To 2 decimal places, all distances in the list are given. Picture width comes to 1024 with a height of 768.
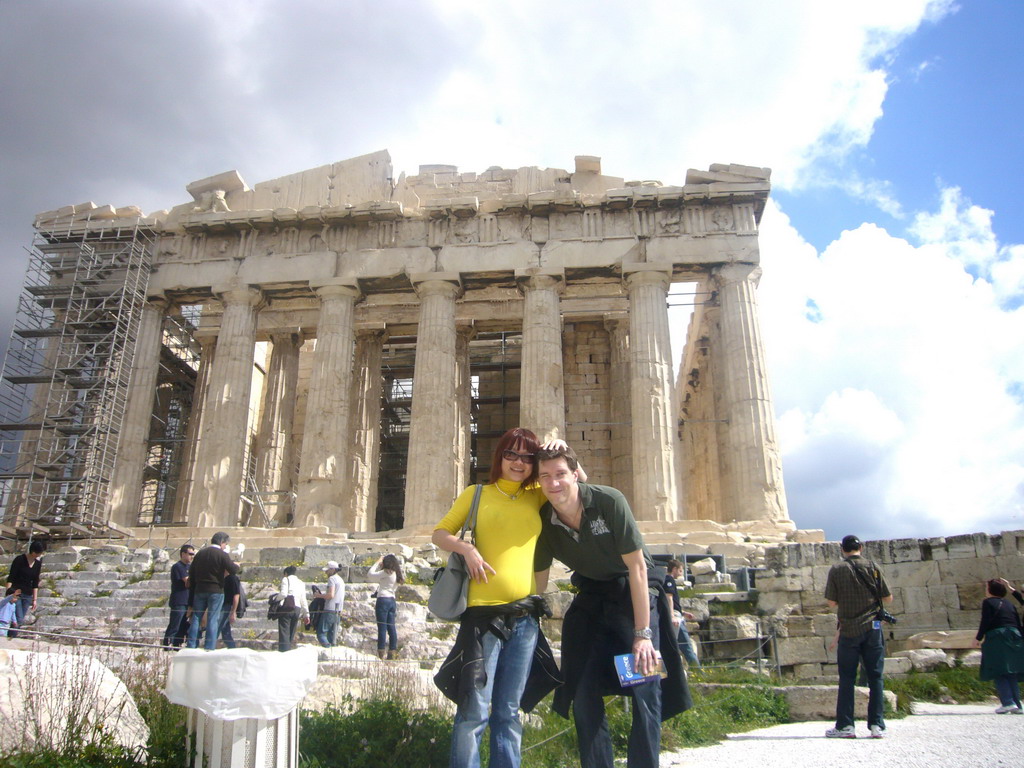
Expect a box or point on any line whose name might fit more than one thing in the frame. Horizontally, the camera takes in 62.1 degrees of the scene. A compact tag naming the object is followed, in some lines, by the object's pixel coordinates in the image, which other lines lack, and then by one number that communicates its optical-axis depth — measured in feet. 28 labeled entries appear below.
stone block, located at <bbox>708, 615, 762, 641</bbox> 35.78
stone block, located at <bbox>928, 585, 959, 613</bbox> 39.60
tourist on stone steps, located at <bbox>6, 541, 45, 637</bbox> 37.24
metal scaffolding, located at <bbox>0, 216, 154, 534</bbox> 69.10
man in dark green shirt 13.67
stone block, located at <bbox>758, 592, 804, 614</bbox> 37.65
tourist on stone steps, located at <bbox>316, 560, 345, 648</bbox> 35.68
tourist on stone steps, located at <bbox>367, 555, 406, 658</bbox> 35.35
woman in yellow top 13.33
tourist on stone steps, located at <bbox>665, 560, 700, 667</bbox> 30.91
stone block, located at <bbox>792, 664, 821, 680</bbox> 34.14
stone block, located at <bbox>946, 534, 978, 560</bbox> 39.55
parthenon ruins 68.44
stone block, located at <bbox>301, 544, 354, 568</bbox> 50.16
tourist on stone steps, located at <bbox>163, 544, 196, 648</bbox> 33.14
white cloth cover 13.64
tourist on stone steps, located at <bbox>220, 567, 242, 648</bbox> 32.91
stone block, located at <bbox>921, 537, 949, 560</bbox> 40.52
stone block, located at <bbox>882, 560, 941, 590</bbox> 40.60
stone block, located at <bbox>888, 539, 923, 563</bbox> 41.34
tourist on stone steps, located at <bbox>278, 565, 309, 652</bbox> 33.17
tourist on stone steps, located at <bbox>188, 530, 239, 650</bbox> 32.07
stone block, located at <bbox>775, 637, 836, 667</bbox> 34.65
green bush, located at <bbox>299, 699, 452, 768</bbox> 16.38
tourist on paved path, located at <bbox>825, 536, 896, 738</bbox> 21.77
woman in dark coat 25.45
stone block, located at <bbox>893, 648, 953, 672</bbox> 31.35
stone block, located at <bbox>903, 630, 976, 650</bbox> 34.17
